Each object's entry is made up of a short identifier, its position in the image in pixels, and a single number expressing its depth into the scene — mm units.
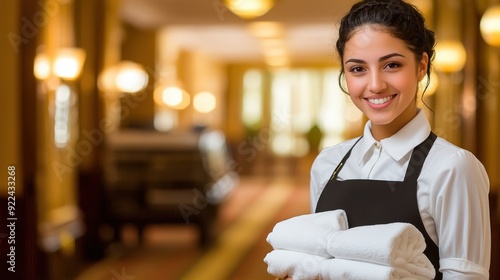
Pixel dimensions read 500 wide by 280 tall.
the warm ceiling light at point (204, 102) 16325
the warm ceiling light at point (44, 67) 6354
